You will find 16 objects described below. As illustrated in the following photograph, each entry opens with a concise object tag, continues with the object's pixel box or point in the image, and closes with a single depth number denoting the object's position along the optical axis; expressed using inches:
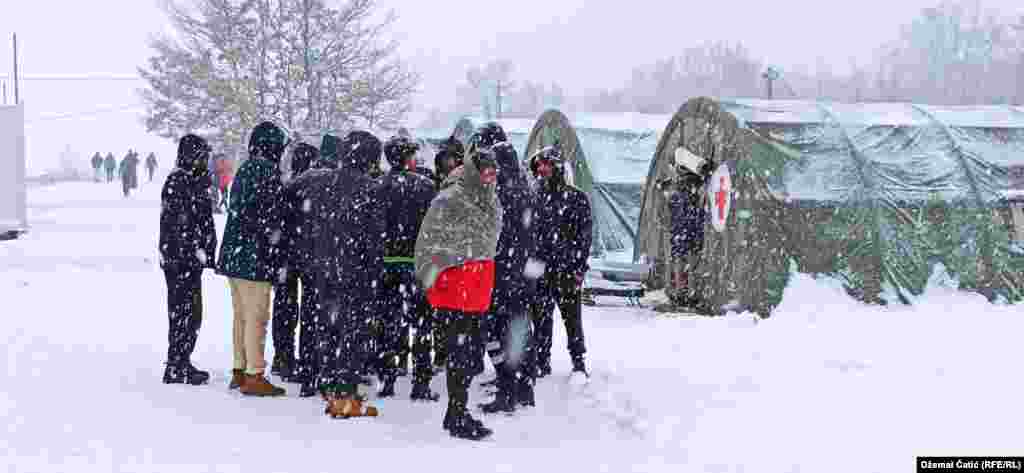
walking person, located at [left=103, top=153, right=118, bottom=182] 2059.5
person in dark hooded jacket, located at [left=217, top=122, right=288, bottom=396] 311.1
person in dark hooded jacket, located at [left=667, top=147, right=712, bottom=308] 540.1
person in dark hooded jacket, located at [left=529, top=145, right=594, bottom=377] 334.3
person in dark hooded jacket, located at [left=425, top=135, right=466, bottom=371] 340.8
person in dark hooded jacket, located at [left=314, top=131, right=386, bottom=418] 288.7
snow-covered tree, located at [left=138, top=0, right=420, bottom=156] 1336.1
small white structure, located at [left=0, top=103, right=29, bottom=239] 876.0
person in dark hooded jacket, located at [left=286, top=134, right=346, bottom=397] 292.7
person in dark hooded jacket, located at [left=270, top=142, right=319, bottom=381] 319.0
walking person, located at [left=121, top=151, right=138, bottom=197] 1660.9
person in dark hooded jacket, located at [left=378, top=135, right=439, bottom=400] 308.0
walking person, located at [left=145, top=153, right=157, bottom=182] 2118.6
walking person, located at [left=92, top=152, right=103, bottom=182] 2096.5
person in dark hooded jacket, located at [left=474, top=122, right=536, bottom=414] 305.0
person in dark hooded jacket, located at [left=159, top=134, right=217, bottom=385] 324.5
